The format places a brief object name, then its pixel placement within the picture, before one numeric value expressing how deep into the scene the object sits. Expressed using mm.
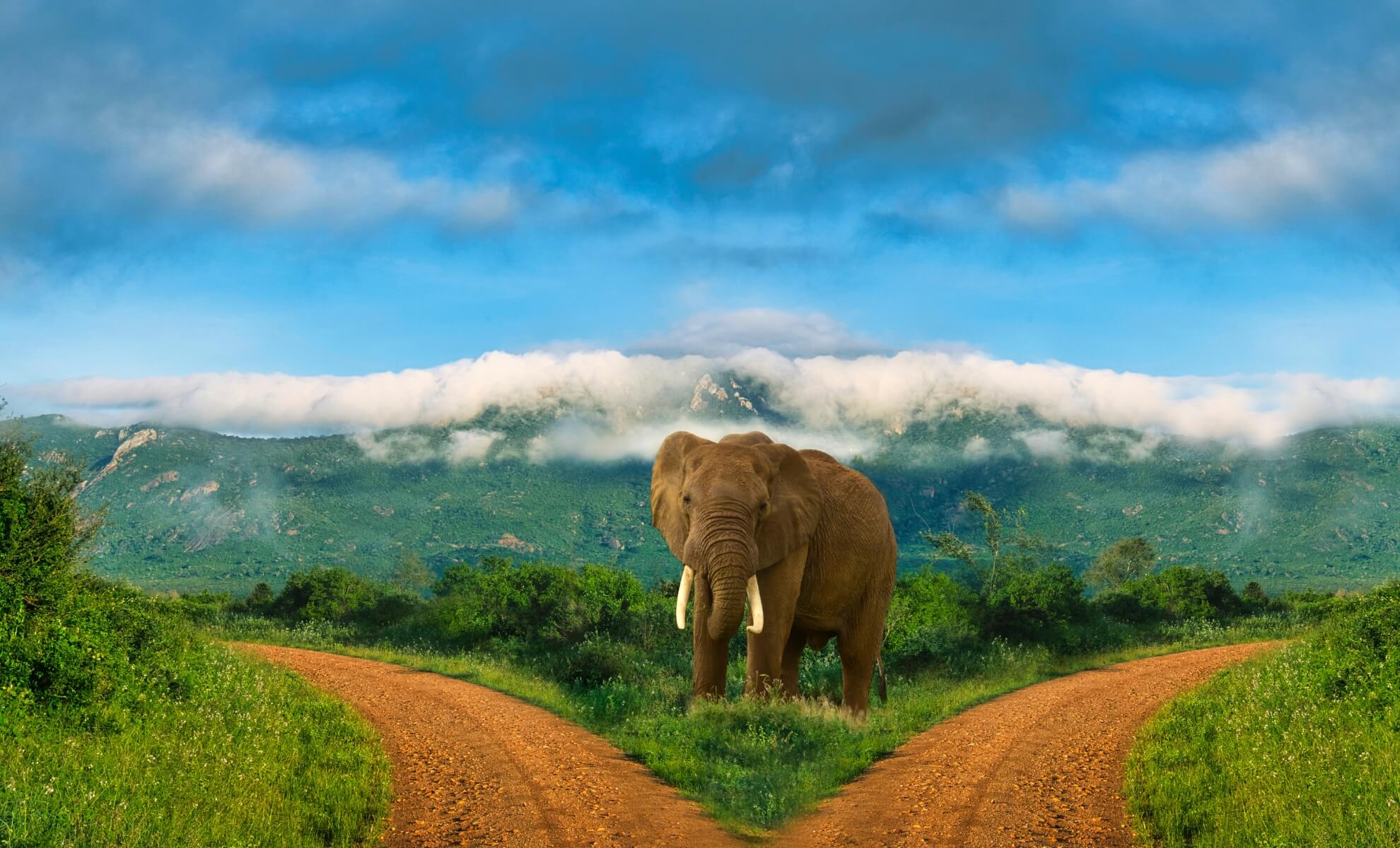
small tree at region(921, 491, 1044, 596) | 43156
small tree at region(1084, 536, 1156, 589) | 84125
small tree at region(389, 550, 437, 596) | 84688
